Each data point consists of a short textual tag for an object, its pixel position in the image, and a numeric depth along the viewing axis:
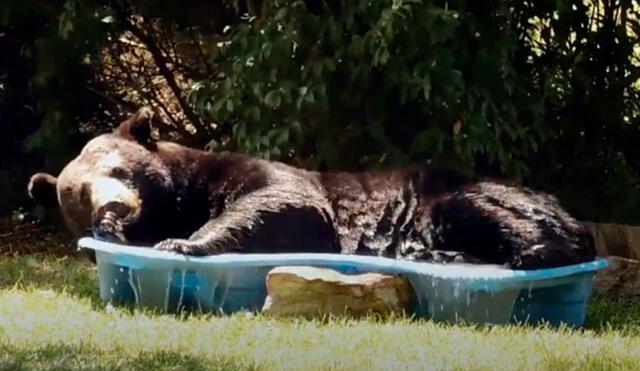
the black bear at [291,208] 12.74
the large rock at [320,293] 11.71
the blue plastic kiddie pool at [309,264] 12.04
